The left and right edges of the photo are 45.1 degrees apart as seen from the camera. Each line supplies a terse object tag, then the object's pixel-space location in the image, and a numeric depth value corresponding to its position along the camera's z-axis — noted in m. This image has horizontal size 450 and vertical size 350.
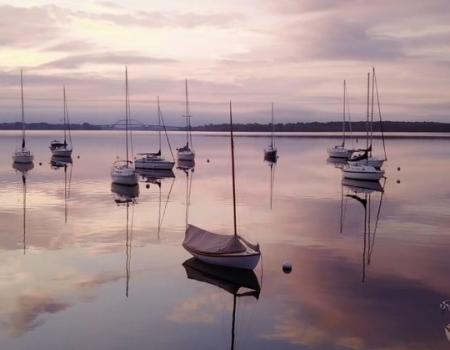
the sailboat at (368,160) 53.43
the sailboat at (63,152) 77.70
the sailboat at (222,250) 18.33
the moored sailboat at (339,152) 78.44
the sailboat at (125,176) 43.06
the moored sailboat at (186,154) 71.38
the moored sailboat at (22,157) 66.19
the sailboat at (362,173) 47.56
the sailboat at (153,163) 57.91
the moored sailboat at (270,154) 78.50
